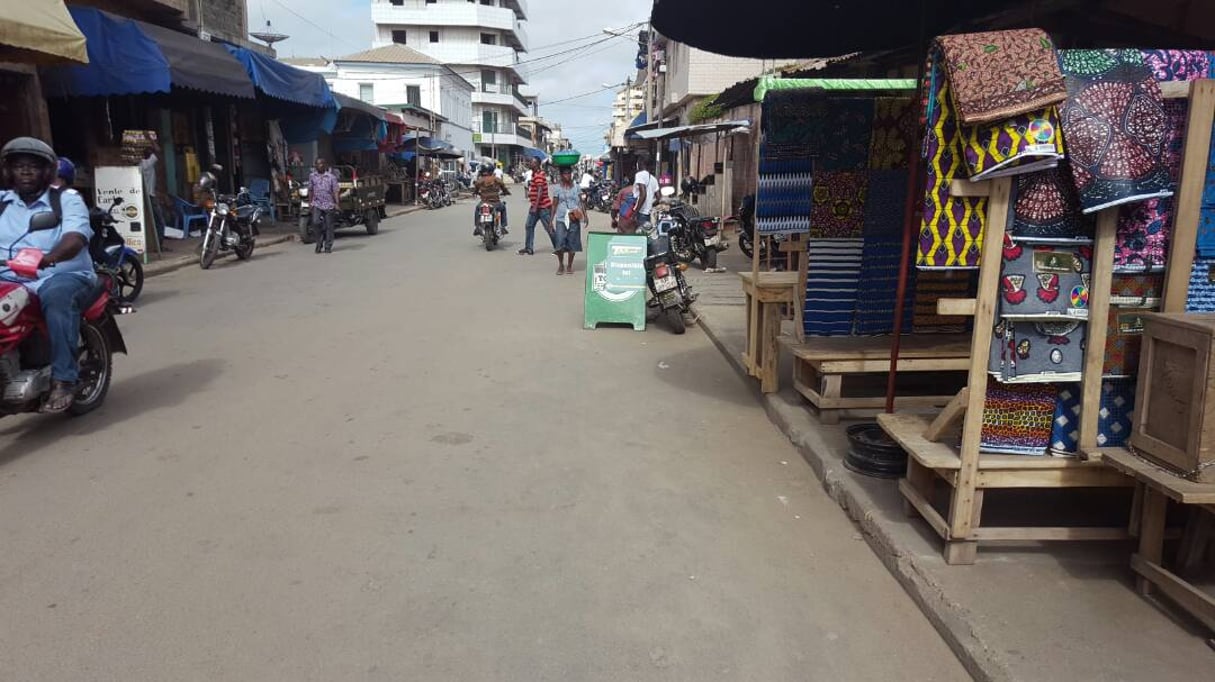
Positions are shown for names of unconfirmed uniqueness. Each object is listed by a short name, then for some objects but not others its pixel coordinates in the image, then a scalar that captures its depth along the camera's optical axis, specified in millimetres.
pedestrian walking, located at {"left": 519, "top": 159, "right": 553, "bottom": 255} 15547
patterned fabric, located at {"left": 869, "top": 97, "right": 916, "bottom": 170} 5516
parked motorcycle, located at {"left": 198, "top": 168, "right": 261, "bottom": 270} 13727
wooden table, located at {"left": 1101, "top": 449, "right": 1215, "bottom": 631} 2793
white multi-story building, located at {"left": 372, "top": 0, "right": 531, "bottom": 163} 70750
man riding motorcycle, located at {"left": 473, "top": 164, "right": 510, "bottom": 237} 17141
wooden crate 2801
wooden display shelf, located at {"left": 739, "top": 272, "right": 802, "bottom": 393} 6109
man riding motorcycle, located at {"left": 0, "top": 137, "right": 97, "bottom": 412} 5171
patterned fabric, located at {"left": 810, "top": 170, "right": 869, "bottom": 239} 5695
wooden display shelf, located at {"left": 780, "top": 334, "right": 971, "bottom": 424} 5284
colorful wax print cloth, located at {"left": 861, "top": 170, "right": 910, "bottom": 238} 5660
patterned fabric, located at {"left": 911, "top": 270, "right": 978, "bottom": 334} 5625
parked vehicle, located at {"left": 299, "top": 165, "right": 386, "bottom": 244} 18297
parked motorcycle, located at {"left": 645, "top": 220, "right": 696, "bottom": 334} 8984
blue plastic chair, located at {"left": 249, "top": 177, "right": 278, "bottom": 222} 21656
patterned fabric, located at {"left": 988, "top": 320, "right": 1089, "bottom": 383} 3340
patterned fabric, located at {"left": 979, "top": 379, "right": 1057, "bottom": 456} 3459
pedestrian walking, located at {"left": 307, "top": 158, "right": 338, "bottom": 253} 16156
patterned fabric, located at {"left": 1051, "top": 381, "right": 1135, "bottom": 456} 3381
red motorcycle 4965
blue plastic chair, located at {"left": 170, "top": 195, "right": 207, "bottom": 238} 17078
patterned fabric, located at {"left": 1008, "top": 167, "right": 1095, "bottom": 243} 3229
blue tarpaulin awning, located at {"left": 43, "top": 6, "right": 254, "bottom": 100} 12398
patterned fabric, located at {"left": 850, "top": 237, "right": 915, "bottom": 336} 5809
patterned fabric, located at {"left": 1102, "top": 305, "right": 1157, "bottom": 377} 3322
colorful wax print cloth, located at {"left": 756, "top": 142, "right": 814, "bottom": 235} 5777
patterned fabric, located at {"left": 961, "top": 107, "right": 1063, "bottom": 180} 3027
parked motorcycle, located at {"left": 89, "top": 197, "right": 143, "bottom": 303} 9250
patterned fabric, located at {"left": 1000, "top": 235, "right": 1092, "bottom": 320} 3285
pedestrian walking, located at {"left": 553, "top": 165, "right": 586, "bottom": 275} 13700
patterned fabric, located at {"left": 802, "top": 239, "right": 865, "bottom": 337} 5820
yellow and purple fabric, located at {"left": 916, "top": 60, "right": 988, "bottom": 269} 3279
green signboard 8922
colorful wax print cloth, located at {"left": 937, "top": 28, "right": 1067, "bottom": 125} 2988
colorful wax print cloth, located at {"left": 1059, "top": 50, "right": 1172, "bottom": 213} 3084
